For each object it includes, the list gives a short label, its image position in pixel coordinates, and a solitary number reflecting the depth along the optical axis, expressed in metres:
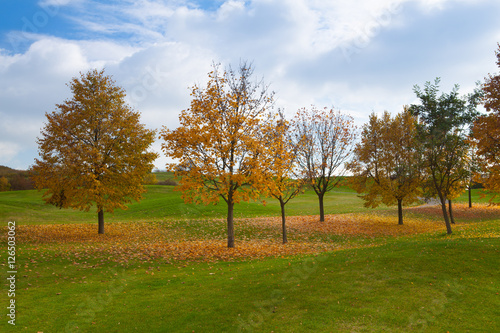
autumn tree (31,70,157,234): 22.17
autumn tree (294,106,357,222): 29.70
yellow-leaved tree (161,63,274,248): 17.19
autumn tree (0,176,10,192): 66.25
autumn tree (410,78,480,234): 21.03
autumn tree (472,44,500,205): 15.31
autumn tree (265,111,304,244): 18.05
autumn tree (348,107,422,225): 28.44
